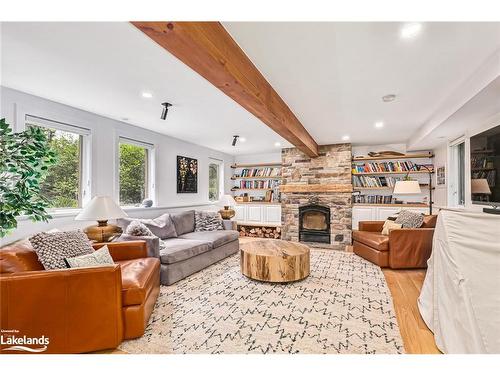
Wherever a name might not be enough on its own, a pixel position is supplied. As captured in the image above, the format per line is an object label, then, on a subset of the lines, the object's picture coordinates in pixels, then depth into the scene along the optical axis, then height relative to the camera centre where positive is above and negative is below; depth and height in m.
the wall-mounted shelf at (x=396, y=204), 4.95 -0.34
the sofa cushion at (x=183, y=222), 4.14 -0.56
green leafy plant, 1.79 +0.15
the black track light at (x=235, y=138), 4.54 +0.93
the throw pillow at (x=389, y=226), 4.08 -0.63
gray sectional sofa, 2.99 -0.79
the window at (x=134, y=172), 3.88 +0.29
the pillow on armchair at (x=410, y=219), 3.85 -0.50
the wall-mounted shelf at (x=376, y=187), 5.32 +0.01
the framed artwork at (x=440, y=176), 4.53 +0.22
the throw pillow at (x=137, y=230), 3.07 -0.51
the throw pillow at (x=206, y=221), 4.49 -0.60
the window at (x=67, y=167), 3.02 +0.29
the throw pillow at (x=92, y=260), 1.98 -0.58
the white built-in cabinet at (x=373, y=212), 5.01 -0.49
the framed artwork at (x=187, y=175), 4.96 +0.30
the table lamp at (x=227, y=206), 5.09 -0.36
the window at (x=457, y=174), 4.07 +0.24
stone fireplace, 5.40 -0.19
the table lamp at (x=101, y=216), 2.70 -0.29
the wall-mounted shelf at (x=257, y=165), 6.59 +0.65
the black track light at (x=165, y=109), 2.96 +0.96
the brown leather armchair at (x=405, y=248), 3.67 -0.90
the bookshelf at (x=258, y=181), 6.48 +0.21
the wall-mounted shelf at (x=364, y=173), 5.39 +0.33
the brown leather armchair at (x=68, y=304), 1.62 -0.79
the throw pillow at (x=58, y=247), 1.94 -0.48
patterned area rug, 1.82 -1.15
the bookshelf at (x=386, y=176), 5.14 +0.26
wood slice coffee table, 2.98 -0.92
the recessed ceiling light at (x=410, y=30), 1.58 +1.03
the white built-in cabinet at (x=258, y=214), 6.18 -0.64
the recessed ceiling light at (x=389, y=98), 2.77 +1.02
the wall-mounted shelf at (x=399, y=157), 5.05 +0.66
